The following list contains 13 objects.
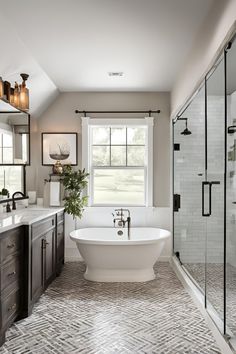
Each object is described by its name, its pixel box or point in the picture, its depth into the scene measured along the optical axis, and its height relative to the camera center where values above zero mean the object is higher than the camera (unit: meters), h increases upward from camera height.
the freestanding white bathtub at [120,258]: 4.22 -1.01
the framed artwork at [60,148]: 5.50 +0.41
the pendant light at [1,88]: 3.60 +0.88
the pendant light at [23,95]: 4.06 +0.90
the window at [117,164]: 5.56 +0.17
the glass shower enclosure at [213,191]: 2.55 -0.14
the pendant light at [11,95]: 4.06 +0.90
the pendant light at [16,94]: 4.06 +0.92
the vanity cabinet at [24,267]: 2.76 -0.85
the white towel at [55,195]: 5.19 -0.30
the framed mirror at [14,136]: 4.14 +0.49
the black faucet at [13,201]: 4.32 -0.34
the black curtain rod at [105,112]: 5.45 +0.97
